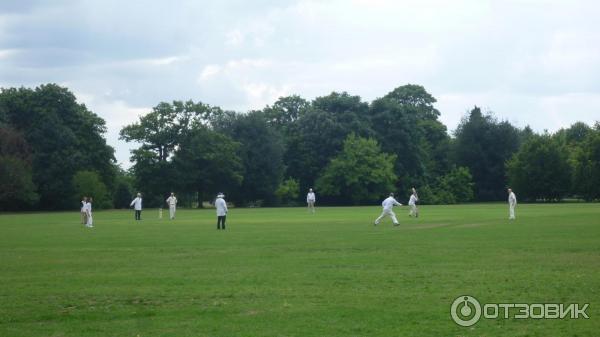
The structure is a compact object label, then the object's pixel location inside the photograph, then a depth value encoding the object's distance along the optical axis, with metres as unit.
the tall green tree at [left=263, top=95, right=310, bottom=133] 120.94
